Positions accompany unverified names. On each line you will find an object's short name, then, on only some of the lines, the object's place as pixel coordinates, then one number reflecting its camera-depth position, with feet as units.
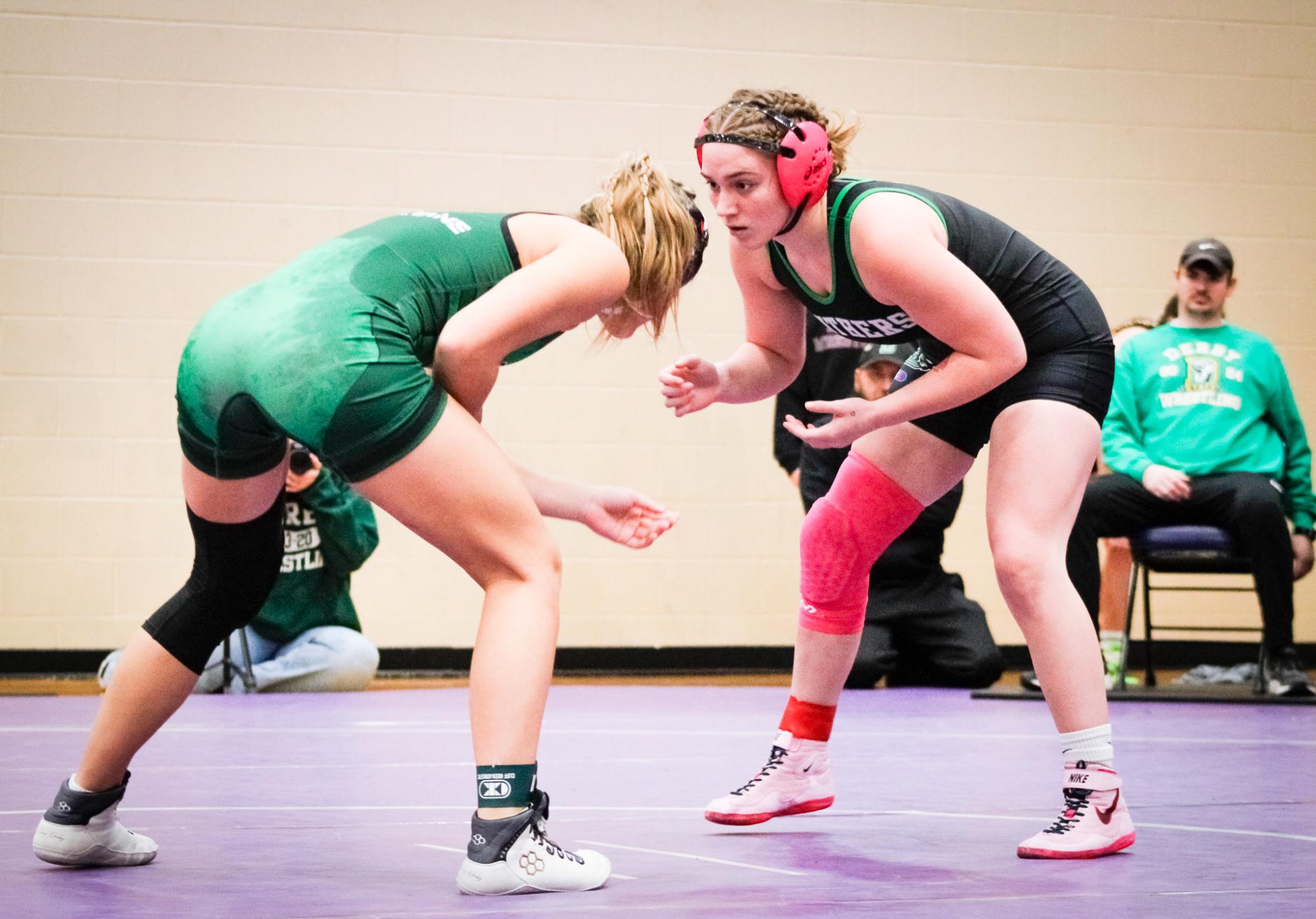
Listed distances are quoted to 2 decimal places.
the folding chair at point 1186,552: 35.68
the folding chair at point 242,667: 35.12
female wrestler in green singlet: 13.83
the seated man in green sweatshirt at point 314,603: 35.27
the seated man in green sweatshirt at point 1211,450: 35.37
